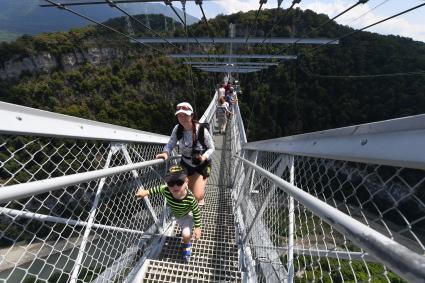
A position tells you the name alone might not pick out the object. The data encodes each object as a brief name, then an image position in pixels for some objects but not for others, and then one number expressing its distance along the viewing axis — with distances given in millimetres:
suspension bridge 750
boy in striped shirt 2496
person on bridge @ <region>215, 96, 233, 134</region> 8680
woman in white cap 2892
